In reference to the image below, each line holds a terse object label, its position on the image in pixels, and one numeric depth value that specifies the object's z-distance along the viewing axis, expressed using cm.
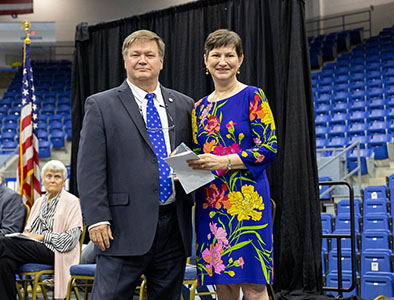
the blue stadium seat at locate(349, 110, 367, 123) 984
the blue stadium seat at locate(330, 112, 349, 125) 993
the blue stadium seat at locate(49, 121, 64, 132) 1187
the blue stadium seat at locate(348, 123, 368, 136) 938
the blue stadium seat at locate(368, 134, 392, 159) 869
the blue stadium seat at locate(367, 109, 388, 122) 973
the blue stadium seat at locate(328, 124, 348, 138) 943
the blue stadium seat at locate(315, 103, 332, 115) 1049
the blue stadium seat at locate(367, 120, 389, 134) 928
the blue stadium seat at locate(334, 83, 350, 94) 1124
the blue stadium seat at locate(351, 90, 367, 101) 1080
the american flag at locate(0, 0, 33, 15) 1326
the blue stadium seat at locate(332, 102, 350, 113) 1042
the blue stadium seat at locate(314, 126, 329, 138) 954
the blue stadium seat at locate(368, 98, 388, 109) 1013
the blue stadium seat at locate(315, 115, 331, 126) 1005
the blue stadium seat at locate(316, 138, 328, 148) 904
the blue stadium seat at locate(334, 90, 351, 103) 1088
